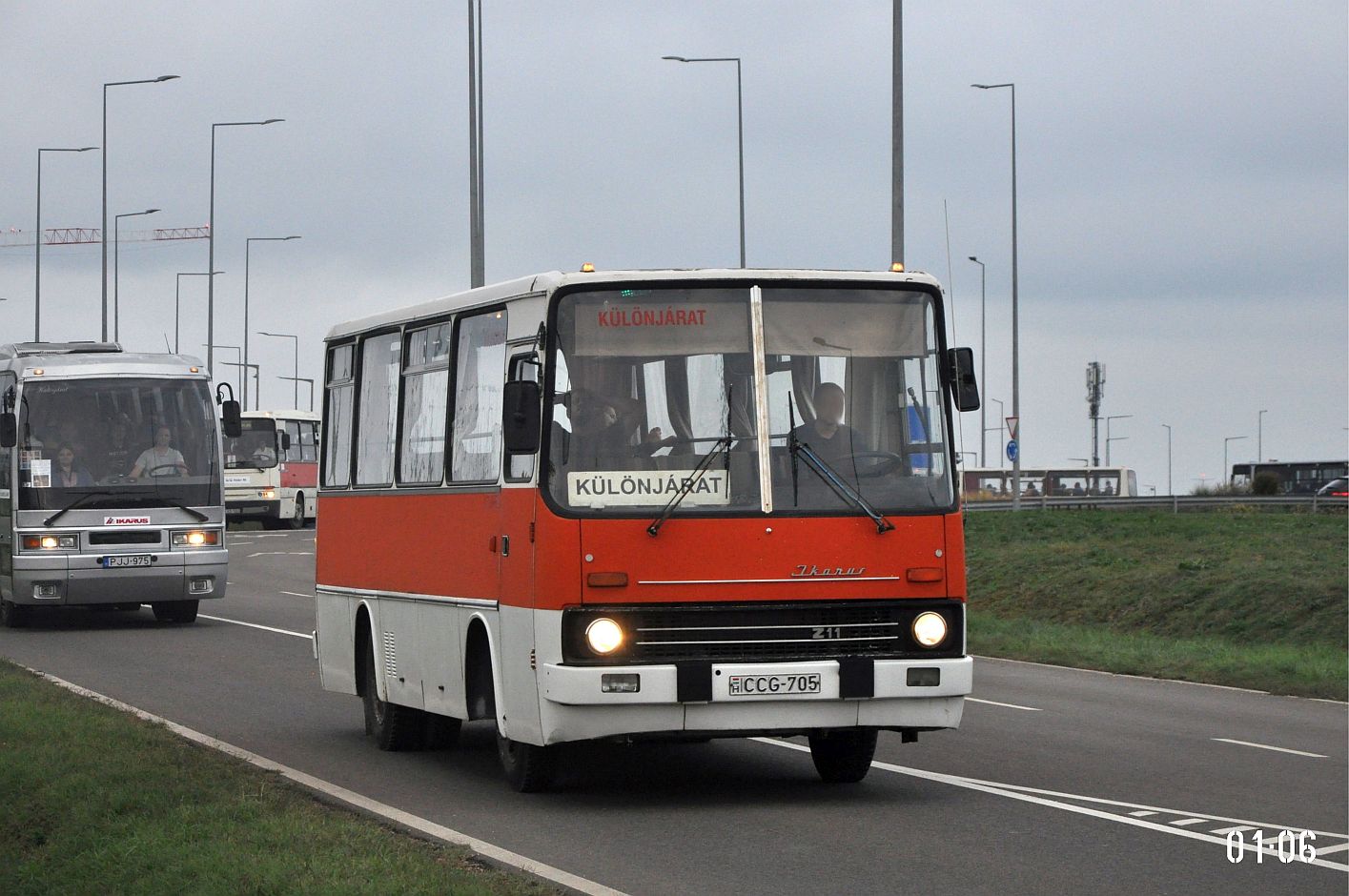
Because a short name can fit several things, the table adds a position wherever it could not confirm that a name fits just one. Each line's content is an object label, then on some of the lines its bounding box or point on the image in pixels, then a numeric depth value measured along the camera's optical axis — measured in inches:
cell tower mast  3993.6
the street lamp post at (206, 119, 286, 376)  2376.8
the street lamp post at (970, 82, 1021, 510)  2137.1
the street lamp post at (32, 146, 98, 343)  2279.7
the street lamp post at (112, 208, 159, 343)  2567.4
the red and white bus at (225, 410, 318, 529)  2600.9
